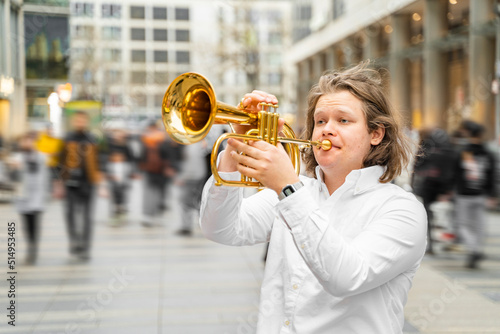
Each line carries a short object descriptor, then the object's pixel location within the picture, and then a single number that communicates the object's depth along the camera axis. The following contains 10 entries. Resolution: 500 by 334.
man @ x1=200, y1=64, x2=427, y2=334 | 1.45
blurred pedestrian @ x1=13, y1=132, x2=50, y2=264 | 6.13
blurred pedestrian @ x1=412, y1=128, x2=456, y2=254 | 6.56
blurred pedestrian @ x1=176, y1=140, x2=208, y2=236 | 8.38
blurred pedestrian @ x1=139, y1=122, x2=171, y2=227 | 9.30
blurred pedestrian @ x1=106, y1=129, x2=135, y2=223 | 9.74
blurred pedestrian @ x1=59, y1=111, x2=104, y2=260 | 6.50
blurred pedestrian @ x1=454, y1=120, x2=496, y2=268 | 6.09
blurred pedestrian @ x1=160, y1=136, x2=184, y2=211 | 9.33
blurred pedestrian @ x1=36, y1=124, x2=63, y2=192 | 6.28
